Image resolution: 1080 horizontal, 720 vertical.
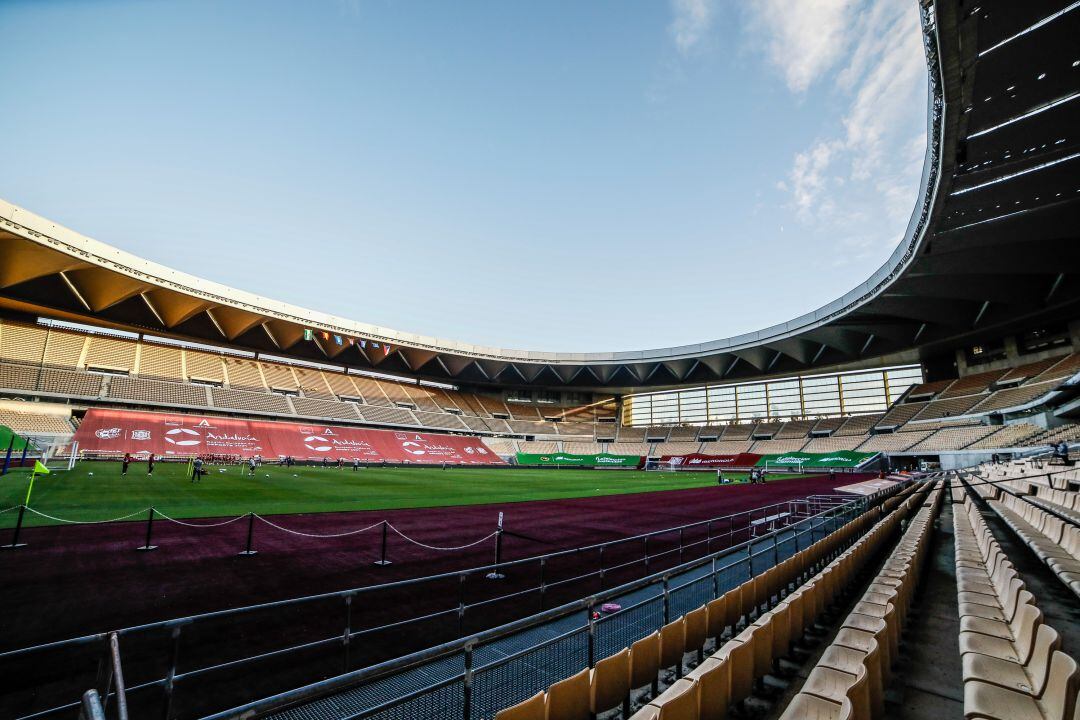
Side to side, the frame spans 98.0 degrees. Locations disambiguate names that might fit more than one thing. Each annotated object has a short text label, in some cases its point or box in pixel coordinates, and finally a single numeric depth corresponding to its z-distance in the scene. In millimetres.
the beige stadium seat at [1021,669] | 2762
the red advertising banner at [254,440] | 32281
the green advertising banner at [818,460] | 41562
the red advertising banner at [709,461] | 50312
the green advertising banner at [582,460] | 54481
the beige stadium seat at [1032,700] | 2248
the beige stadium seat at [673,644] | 3975
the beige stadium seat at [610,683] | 3158
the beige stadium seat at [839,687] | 2527
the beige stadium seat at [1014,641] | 3186
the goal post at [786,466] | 45938
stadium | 3885
